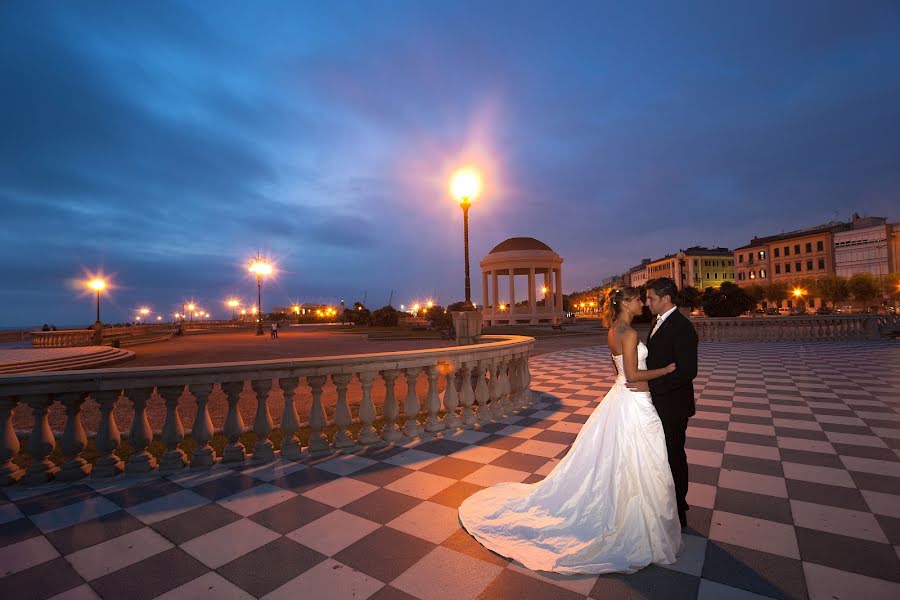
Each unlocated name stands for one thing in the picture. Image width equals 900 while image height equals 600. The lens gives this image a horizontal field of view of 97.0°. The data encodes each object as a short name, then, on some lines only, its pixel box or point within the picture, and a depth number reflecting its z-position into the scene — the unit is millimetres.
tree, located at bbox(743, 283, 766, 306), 52991
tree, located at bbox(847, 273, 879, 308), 44312
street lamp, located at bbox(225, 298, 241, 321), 72994
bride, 2898
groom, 3174
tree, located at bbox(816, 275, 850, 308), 45938
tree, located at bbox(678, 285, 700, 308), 28248
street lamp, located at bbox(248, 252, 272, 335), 37469
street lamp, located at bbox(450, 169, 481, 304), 9195
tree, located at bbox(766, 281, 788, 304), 56250
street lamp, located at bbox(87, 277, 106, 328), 31672
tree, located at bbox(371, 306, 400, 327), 51656
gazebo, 41812
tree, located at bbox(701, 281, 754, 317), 28141
